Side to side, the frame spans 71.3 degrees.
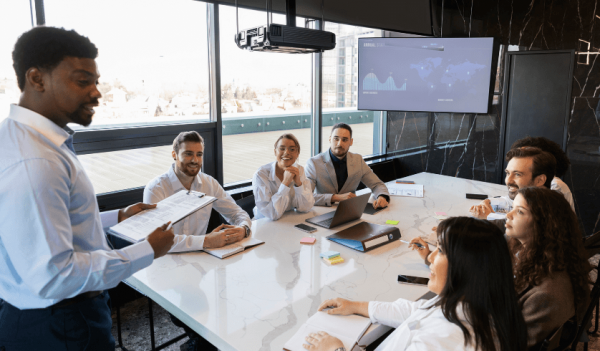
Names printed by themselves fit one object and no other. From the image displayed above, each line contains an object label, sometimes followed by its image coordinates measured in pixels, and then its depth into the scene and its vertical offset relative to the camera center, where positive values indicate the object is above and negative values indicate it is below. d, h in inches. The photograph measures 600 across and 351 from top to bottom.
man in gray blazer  142.3 -21.6
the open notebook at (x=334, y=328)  54.4 -30.4
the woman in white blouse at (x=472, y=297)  43.9 -20.2
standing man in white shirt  42.1 -11.9
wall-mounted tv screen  181.6 +14.3
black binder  88.3 -28.3
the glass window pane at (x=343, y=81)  189.2 +11.2
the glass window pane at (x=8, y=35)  102.6 +16.7
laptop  99.3 -26.3
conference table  59.5 -30.4
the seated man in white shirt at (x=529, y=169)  93.4 -13.8
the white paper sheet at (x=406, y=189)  135.0 -27.4
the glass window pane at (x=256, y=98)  149.4 +2.7
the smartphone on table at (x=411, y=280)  73.4 -30.4
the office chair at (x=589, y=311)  60.3 -30.9
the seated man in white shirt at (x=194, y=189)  92.4 -21.3
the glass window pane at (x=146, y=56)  117.7 +15.1
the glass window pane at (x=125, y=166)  119.8 -18.6
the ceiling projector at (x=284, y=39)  84.5 +13.8
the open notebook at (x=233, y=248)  83.2 -29.1
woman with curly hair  51.9 -20.4
